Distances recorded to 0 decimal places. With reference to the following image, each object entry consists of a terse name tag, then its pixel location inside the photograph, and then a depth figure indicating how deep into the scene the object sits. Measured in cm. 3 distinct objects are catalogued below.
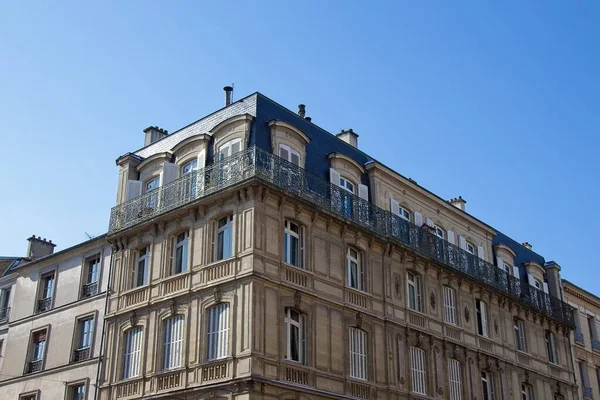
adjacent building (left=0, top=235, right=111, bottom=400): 2488
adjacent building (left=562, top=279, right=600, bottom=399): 3481
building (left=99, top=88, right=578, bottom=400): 2089
